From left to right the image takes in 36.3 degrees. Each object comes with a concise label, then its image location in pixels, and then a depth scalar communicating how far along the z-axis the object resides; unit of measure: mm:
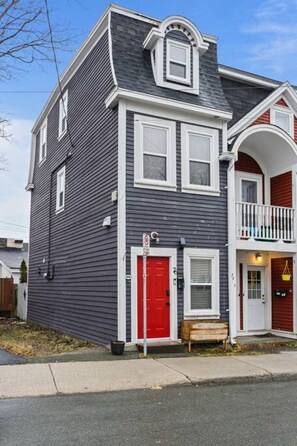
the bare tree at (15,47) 10181
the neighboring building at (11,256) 29250
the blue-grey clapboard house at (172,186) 11070
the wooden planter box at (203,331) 10750
